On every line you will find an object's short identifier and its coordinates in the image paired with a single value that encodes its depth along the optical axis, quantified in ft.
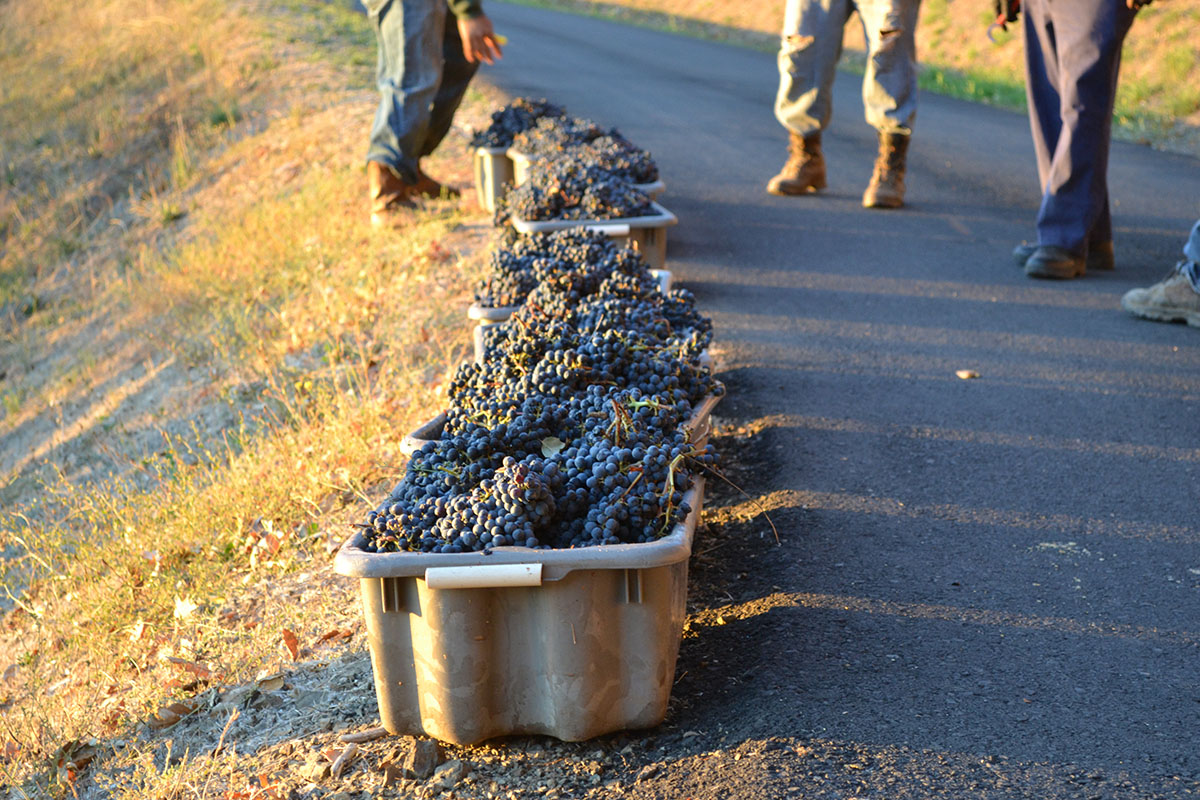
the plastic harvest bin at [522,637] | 7.55
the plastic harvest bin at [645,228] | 16.58
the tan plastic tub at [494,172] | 22.36
